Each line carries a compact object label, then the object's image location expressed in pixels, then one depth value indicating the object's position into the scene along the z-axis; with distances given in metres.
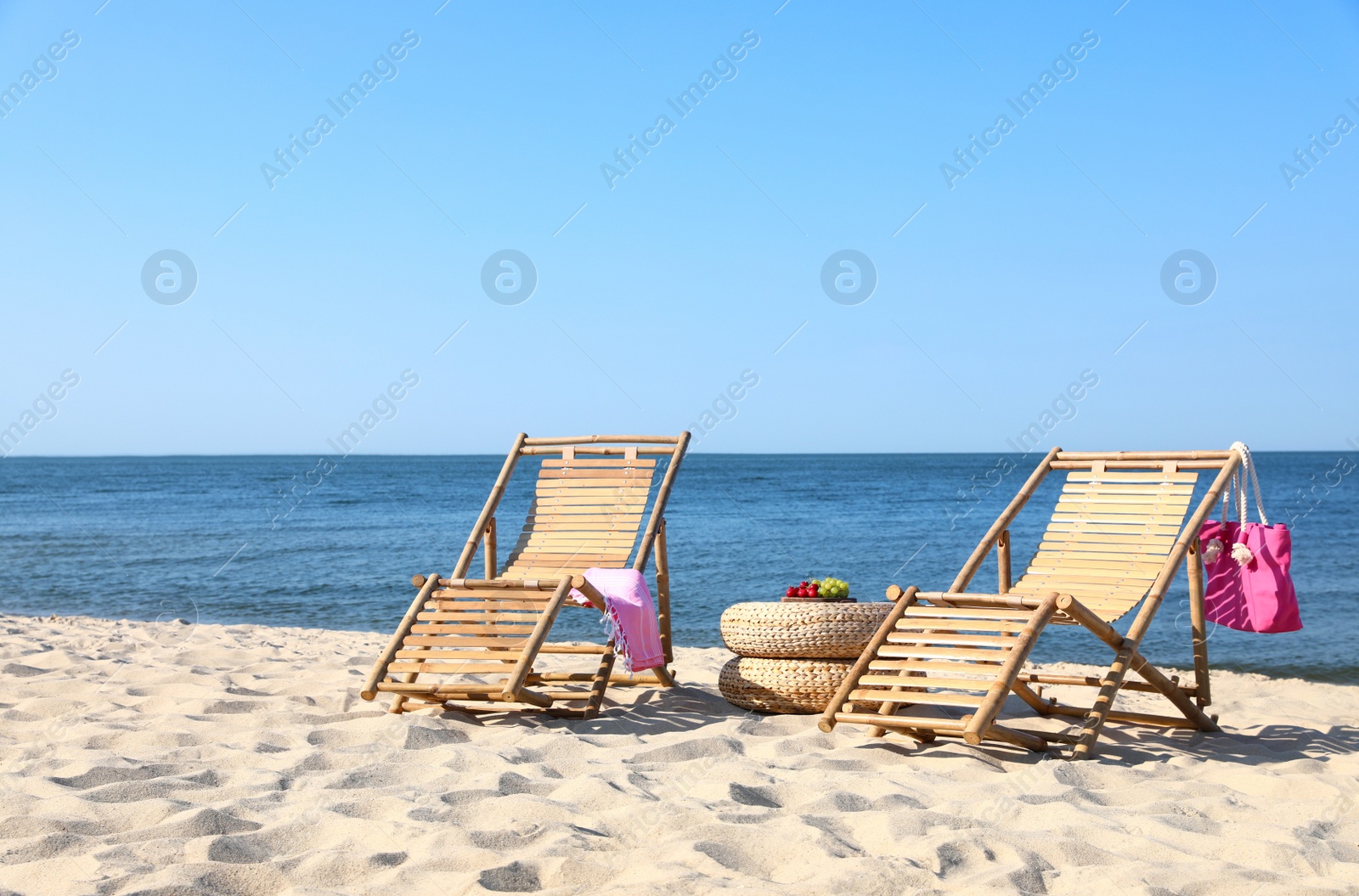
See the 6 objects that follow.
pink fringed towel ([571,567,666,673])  5.00
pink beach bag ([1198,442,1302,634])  4.65
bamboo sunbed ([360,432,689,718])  4.66
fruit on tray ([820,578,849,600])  5.15
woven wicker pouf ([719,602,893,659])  4.81
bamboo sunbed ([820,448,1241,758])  4.05
